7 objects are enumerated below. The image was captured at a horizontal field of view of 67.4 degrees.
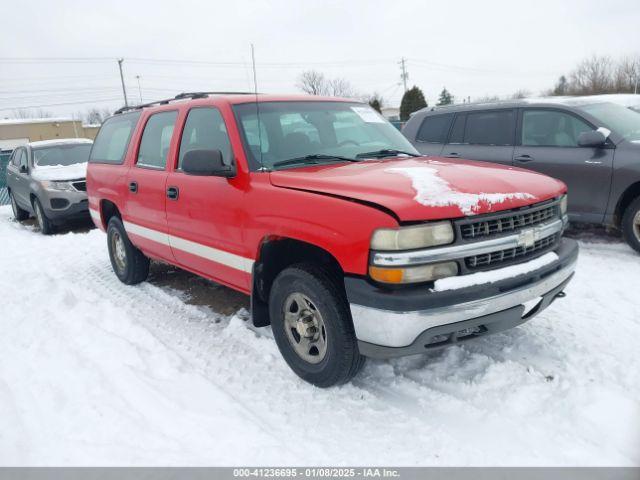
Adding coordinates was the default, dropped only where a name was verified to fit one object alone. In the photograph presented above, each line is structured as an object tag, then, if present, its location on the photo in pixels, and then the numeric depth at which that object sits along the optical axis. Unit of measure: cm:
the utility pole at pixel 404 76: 6088
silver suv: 890
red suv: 253
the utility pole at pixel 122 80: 5152
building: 5316
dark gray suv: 545
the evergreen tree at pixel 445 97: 5678
